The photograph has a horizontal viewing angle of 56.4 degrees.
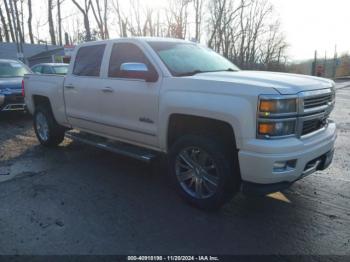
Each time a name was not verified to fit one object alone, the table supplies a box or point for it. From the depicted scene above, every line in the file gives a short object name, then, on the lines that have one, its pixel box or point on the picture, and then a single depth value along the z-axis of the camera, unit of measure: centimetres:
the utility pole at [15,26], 2691
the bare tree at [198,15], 3912
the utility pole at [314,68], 2785
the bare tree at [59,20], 3827
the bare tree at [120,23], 3784
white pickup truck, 318
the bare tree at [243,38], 4147
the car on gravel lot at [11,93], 923
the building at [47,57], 3089
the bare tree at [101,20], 3462
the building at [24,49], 3410
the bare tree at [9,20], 3512
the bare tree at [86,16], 3234
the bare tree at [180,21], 3769
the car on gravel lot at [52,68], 1409
